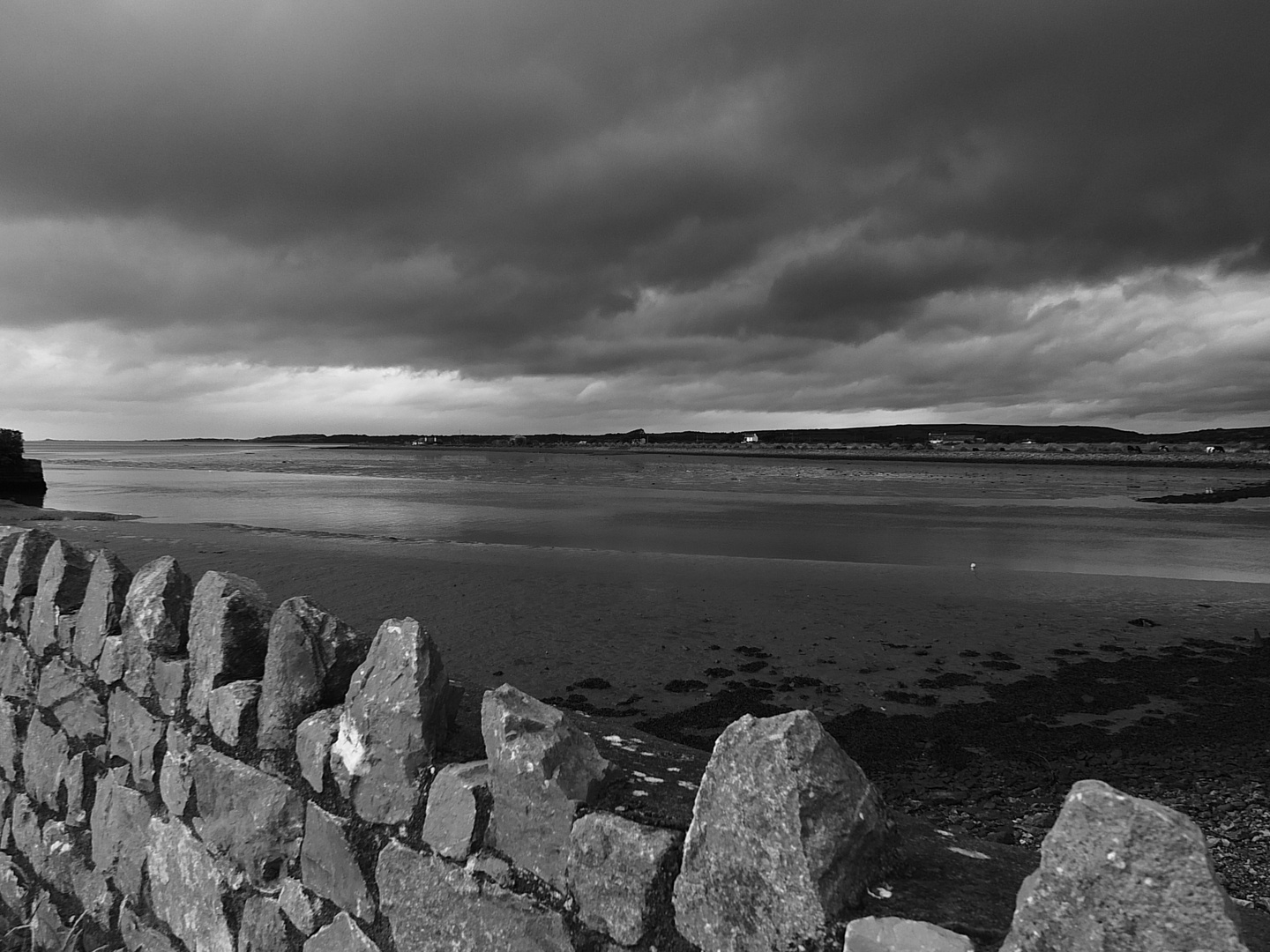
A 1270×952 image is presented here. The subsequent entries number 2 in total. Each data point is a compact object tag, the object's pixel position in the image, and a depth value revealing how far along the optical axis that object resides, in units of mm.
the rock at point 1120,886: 1090
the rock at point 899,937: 1302
